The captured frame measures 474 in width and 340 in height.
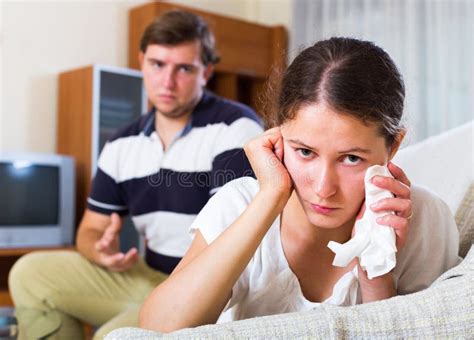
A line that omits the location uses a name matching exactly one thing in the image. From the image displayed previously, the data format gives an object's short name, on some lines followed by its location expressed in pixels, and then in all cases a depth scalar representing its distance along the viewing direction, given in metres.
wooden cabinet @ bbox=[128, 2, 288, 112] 3.61
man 1.56
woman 0.82
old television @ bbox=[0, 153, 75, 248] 2.98
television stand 2.88
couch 0.62
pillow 1.06
